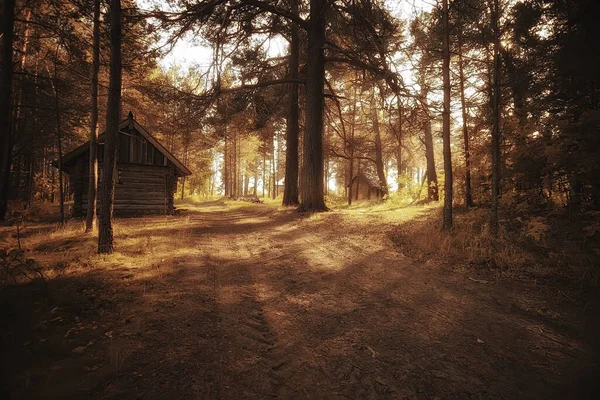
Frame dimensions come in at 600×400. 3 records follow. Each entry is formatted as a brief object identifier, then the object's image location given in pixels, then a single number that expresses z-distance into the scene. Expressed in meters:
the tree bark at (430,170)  17.17
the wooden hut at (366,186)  35.78
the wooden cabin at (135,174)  14.29
